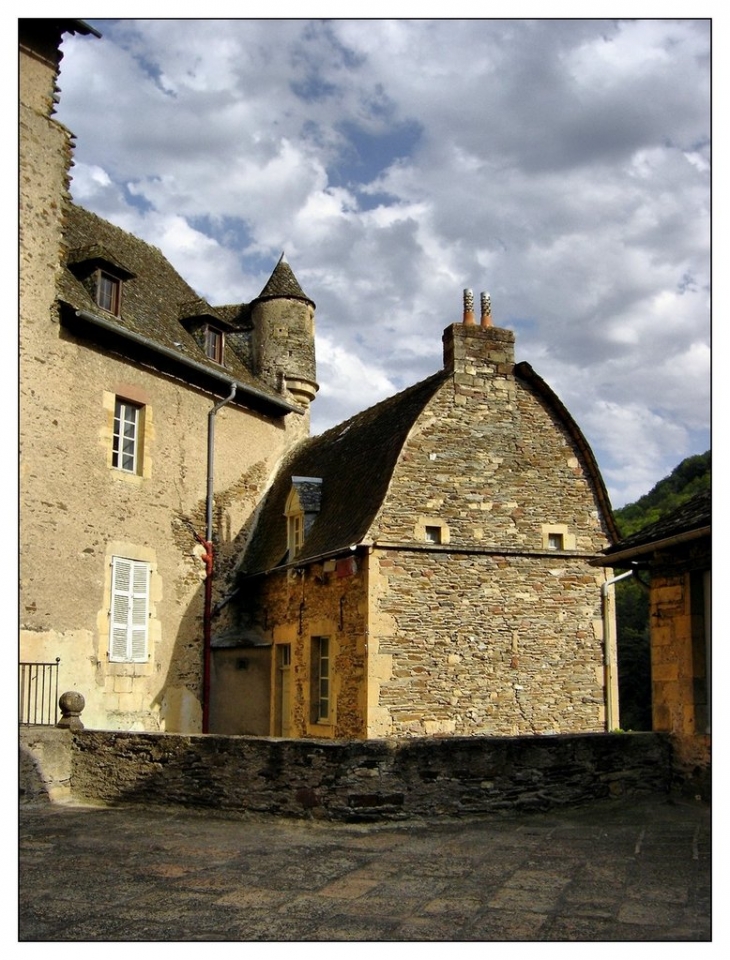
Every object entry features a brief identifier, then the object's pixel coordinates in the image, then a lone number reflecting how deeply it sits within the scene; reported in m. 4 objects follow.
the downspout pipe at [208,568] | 15.30
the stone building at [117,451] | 12.75
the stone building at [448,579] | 12.80
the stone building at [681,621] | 8.49
